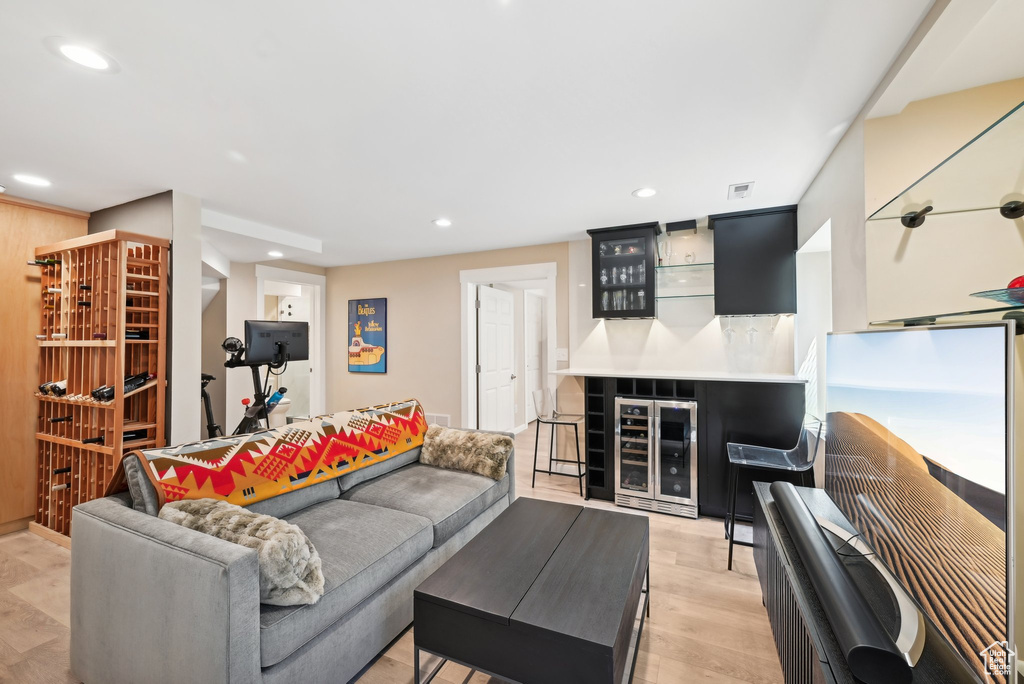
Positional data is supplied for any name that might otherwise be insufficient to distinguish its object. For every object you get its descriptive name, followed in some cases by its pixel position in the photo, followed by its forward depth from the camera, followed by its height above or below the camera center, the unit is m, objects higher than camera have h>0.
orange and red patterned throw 1.80 -0.58
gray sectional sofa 1.28 -0.90
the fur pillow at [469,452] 2.81 -0.73
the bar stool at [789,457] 2.60 -0.73
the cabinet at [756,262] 3.37 +0.69
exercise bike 3.51 -0.44
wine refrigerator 3.34 -0.90
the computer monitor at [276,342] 3.45 +0.03
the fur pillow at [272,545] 1.38 -0.67
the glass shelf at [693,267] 3.79 +0.72
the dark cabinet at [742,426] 3.10 -0.61
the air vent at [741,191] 2.91 +1.09
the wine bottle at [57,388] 3.01 -0.31
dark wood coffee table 1.31 -0.89
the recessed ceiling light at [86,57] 1.53 +1.07
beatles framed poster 5.54 +0.14
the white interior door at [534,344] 6.83 +0.02
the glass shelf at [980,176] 0.76 +0.35
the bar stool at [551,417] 4.06 -0.73
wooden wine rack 2.72 -0.07
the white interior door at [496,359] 5.23 -0.18
